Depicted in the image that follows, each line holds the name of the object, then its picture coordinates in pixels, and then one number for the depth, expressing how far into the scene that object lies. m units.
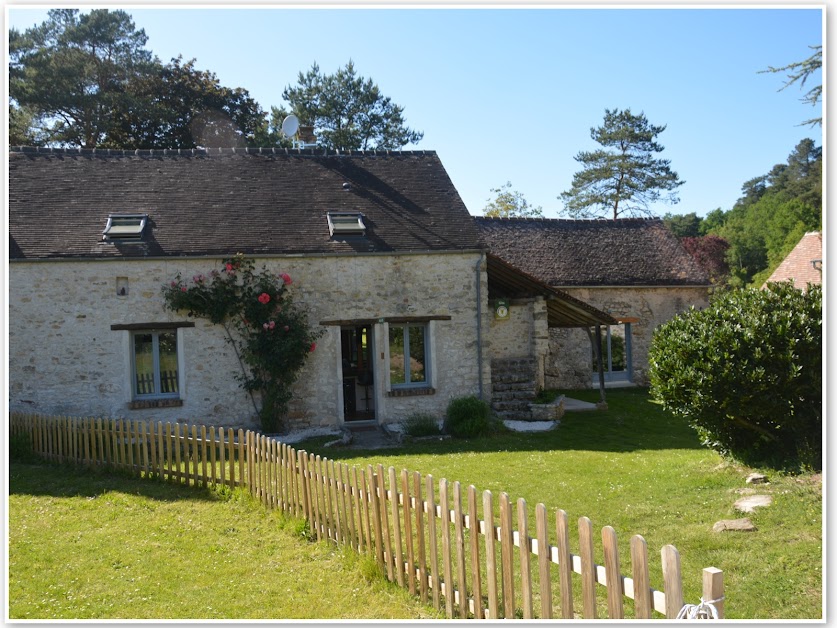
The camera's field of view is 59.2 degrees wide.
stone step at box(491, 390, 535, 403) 16.22
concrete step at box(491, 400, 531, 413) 16.05
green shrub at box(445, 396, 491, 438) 14.14
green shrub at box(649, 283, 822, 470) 9.02
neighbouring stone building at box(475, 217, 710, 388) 21.61
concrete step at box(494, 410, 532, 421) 15.87
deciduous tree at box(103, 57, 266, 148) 30.09
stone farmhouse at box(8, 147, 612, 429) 14.42
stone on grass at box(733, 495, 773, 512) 7.88
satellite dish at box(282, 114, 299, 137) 18.62
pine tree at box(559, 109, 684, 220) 42.41
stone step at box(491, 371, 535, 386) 16.44
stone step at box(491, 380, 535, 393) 16.36
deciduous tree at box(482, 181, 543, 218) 42.69
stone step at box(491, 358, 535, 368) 16.73
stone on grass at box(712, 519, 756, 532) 7.17
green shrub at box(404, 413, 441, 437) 14.13
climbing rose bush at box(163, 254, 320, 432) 14.58
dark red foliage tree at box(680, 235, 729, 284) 41.47
